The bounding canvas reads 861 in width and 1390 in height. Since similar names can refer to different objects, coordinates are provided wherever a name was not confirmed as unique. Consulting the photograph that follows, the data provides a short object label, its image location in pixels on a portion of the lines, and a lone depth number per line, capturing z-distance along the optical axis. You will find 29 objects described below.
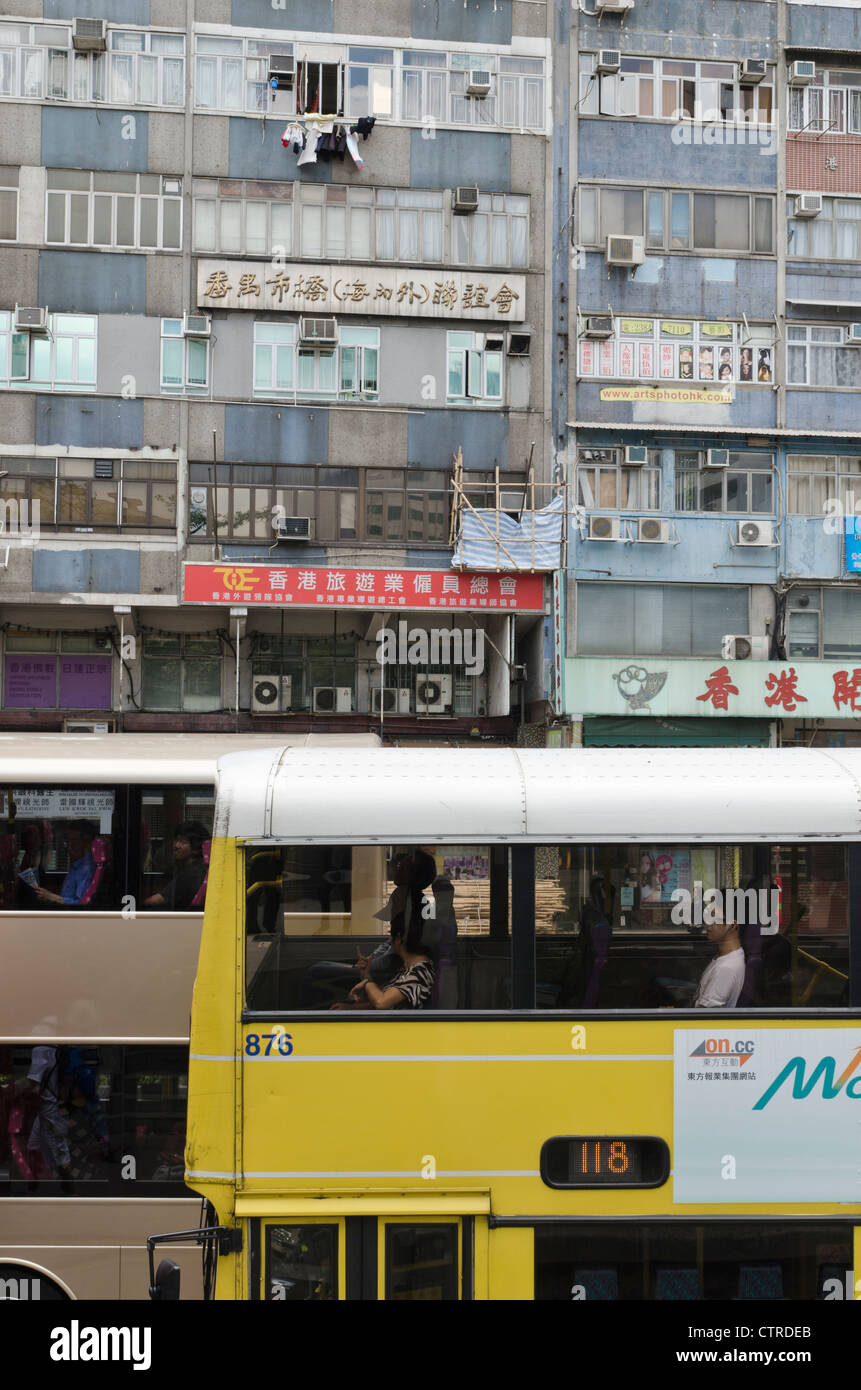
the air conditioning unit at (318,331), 22.88
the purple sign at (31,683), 23.06
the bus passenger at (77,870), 7.75
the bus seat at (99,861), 7.79
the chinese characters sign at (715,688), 23.03
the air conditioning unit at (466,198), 23.09
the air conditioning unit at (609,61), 23.70
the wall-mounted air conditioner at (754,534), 23.73
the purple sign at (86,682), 23.17
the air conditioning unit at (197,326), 22.84
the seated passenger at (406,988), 5.18
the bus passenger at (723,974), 5.22
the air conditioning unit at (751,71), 23.86
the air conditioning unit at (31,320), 22.28
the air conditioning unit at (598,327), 23.47
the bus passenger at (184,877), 7.80
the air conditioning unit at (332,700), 23.48
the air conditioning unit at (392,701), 23.86
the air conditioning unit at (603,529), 23.59
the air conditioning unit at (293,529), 22.64
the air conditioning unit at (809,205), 23.81
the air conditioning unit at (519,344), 23.50
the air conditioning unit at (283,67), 22.95
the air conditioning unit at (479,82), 23.20
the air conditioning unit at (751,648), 23.69
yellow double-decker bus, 4.99
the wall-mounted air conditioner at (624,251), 23.41
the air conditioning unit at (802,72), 23.84
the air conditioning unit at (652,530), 23.78
